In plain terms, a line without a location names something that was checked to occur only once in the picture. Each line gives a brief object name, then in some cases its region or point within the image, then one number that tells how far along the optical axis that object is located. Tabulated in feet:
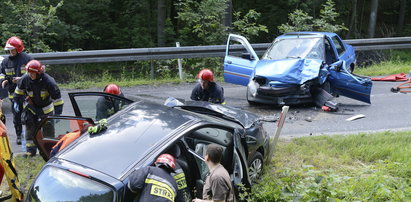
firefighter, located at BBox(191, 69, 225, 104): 25.13
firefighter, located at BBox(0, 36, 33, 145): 24.77
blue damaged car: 31.89
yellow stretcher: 16.88
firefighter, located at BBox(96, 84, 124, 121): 19.79
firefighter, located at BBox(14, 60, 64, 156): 22.27
